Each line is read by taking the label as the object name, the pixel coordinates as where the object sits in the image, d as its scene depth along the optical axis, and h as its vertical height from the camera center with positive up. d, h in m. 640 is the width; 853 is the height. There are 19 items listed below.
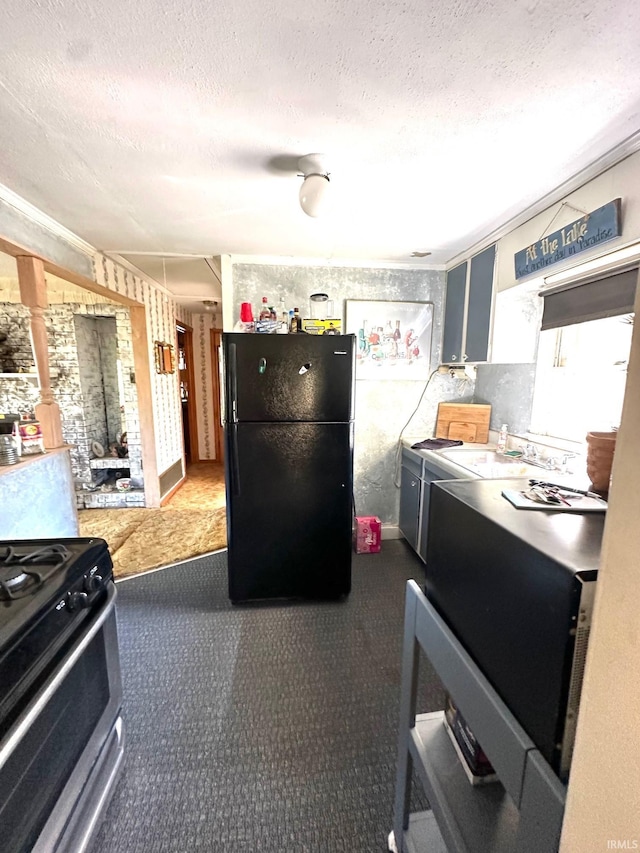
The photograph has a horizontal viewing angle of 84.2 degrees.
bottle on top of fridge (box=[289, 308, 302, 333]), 2.47 +0.33
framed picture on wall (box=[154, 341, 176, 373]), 3.83 +0.15
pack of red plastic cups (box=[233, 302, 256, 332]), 2.67 +0.39
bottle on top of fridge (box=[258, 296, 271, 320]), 2.68 +0.46
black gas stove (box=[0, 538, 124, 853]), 0.72 -0.77
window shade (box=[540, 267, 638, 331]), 1.58 +0.36
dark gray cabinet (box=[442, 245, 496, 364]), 2.33 +0.44
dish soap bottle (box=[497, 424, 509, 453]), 2.55 -0.47
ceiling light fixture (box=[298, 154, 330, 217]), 1.53 +0.81
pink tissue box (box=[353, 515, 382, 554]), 2.89 -1.32
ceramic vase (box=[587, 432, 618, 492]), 0.74 -0.18
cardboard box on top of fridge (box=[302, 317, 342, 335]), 2.46 +0.30
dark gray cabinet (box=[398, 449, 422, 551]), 2.72 -0.99
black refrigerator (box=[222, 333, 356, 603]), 2.04 -0.55
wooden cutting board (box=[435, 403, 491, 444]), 2.80 -0.40
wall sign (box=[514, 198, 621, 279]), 1.42 +0.60
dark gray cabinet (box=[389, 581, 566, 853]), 0.55 -0.79
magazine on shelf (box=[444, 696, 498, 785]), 0.90 -0.99
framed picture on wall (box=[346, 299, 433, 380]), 2.85 +0.28
